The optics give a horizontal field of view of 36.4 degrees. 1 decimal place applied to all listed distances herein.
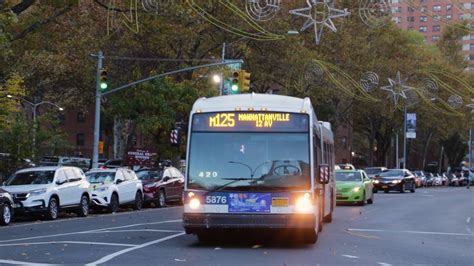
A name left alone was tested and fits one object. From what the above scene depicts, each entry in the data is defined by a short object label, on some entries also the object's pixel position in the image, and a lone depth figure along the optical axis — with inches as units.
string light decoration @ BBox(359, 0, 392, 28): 955.0
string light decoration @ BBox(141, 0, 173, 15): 916.2
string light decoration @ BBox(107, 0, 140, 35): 1040.5
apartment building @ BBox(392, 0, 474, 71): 2159.2
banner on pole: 2422.4
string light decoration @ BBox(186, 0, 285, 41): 1056.0
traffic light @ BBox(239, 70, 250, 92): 1233.4
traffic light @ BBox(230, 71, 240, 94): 1227.2
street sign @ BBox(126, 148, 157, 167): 1407.5
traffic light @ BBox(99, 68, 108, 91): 1171.9
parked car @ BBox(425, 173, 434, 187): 2815.0
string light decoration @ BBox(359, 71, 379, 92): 1517.0
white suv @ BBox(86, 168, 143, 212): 997.2
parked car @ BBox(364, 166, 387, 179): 2029.8
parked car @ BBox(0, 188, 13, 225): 756.6
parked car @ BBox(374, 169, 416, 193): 1809.8
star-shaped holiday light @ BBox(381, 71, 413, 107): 1516.0
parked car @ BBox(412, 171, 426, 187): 2534.9
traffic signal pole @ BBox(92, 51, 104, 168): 1250.6
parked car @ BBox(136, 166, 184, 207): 1147.9
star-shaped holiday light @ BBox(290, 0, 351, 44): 942.5
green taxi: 1161.4
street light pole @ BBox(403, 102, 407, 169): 2439.7
